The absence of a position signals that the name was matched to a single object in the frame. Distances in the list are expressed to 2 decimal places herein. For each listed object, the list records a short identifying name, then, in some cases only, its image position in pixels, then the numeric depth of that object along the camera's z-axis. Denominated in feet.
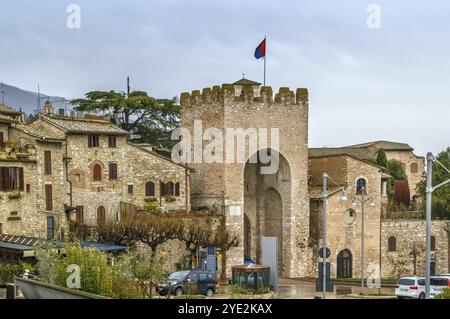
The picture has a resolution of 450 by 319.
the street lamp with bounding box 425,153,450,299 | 100.22
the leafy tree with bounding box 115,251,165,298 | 122.52
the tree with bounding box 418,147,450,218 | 240.53
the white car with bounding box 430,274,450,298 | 145.79
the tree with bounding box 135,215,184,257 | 173.68
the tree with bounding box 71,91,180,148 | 240.94
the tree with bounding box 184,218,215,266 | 179.83
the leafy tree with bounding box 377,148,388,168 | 279.88
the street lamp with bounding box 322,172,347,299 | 132.36
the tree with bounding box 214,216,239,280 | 184.26
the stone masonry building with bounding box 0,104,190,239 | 163.94
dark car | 144.15
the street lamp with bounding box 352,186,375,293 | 185.66
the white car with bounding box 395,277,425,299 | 144.05
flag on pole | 205.77
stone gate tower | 198.59
